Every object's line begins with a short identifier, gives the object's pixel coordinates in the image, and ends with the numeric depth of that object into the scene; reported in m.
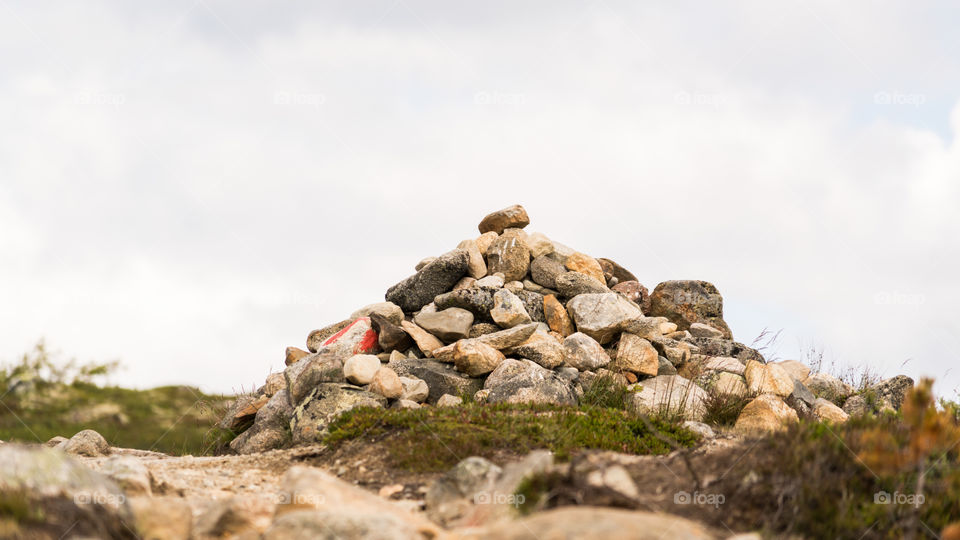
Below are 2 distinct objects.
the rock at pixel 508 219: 16.03
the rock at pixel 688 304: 16.89
